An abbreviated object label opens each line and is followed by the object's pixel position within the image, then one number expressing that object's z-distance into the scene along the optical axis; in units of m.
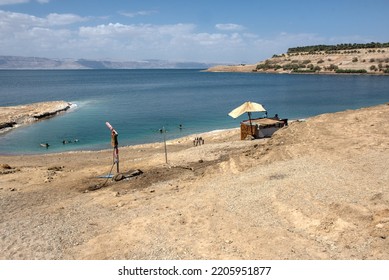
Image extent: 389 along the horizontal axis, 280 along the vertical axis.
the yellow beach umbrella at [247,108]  27.88
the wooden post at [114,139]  19.30
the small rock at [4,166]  24.61
